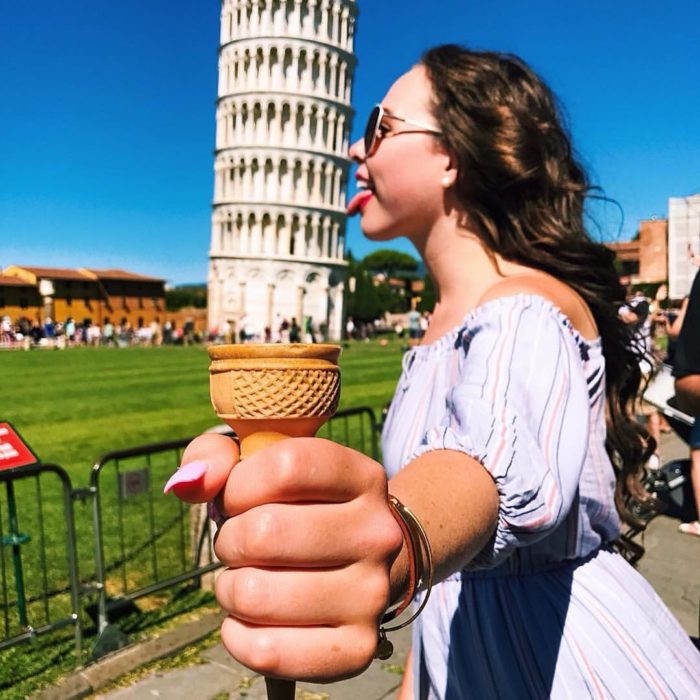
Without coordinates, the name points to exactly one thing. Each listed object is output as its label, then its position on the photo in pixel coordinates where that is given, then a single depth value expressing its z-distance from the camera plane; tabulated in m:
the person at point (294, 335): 36.78
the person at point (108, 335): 33.39
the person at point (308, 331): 44.01
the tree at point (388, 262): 104.88
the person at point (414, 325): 22.91
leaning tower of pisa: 59.19
